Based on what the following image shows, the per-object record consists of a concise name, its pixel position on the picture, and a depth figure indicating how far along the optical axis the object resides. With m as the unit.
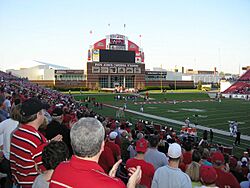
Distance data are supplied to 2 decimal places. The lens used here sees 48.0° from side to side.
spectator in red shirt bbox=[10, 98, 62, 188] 3.29
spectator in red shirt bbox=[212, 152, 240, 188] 4.37
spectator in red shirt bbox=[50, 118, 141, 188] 1.99
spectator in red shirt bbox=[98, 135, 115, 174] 5.29
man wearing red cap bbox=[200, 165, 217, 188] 3.49
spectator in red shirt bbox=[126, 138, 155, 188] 4.05
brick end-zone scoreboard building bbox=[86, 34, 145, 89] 75.69
